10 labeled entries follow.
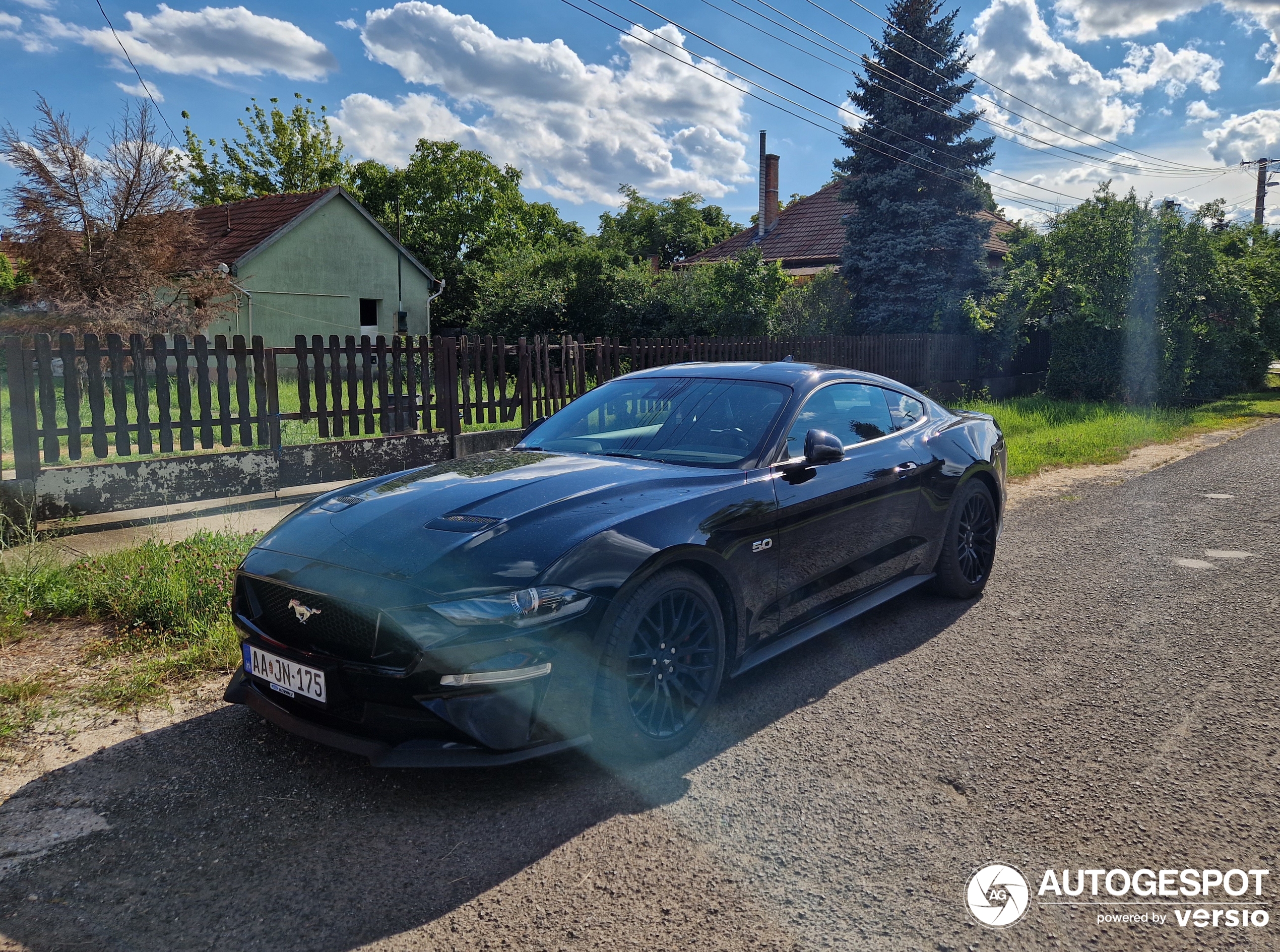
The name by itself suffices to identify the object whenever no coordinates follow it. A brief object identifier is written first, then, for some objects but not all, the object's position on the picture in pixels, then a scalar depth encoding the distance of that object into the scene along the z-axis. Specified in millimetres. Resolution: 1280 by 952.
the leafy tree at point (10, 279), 20625
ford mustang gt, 2854
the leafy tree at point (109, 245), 19094
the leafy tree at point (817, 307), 21875
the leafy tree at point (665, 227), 56250
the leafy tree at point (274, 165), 48844
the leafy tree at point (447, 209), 46656
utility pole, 43969
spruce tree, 21000
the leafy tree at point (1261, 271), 22359
